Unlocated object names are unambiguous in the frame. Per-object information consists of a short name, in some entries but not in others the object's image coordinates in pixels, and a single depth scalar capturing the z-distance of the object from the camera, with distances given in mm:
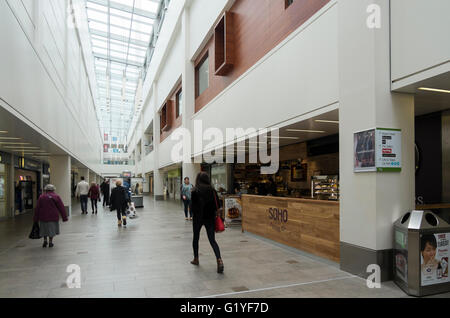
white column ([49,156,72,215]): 14281
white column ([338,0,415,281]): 4738
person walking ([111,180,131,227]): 11250
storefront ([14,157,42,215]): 15555
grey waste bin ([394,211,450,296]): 4156
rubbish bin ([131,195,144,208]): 20014
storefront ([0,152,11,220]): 13438
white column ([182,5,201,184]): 17281
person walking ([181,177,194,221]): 12602
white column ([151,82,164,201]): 29062
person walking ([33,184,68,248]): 7766
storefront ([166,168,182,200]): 28952
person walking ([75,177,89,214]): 15938
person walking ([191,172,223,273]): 5406
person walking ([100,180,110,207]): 18906
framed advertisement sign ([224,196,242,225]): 10742
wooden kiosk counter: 5809
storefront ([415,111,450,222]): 6656
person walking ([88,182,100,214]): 16844
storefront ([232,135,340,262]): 6016
